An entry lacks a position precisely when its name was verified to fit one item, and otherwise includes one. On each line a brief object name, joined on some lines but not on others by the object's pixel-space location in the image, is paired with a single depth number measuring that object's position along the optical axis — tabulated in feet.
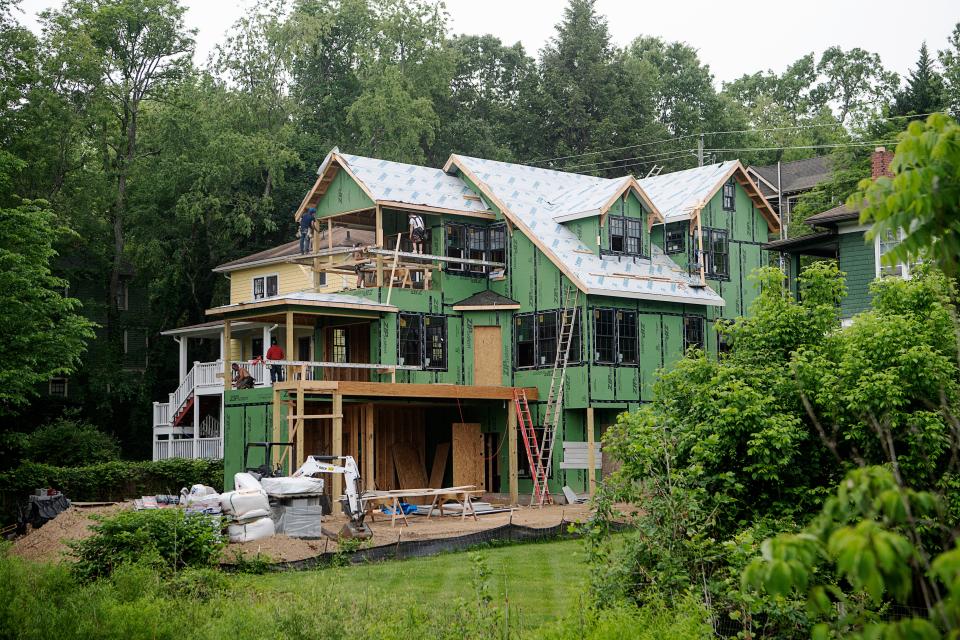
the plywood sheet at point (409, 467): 114.01
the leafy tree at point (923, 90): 153.89
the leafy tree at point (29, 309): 104.88
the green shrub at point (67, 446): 126.82
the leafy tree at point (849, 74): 288.71
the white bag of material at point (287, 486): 77.87
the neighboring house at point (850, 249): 103.65
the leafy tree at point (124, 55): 158.30
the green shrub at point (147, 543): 56.49
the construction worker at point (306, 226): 121.39
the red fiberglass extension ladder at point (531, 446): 104.88
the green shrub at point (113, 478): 108.68
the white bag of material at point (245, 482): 78.12
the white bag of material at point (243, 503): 75.77
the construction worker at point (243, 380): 103.45
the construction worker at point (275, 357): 101.40
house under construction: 108.88
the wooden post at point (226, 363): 104.83
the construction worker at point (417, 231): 114.42
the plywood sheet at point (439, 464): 115.03
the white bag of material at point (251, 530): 74.69
